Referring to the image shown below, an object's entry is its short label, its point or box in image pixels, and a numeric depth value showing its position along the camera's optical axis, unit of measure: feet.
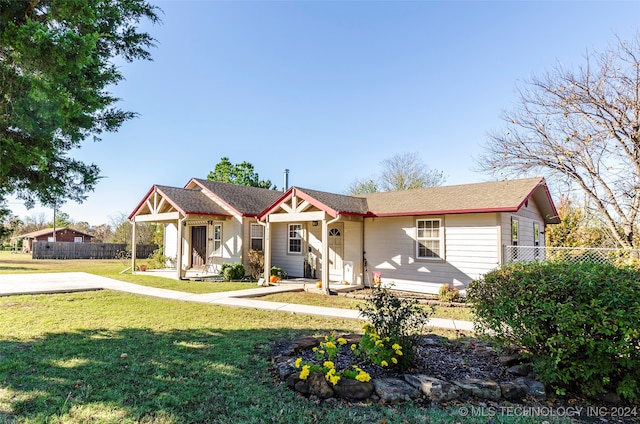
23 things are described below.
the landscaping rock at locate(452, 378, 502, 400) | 11.59
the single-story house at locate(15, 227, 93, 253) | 155.94
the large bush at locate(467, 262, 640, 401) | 10.55
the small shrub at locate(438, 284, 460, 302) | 32.12
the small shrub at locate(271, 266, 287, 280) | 44.86
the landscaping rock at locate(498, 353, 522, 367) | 14.10
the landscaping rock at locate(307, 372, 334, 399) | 11.60
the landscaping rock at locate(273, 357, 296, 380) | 13.05
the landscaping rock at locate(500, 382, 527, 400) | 11.68
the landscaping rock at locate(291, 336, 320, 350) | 16.18
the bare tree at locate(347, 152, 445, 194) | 87.15
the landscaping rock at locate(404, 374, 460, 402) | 11.43
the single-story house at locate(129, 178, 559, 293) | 34.35
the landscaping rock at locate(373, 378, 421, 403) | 11.38
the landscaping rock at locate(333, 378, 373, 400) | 11.50
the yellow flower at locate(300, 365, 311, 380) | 11.93
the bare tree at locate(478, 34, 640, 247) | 33.83
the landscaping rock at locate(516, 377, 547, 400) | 11.79
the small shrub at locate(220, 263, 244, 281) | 46.01
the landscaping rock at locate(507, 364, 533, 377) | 13.20
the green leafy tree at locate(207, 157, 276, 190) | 108.99
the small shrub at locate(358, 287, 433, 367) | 13.66
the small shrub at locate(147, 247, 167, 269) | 60.90
